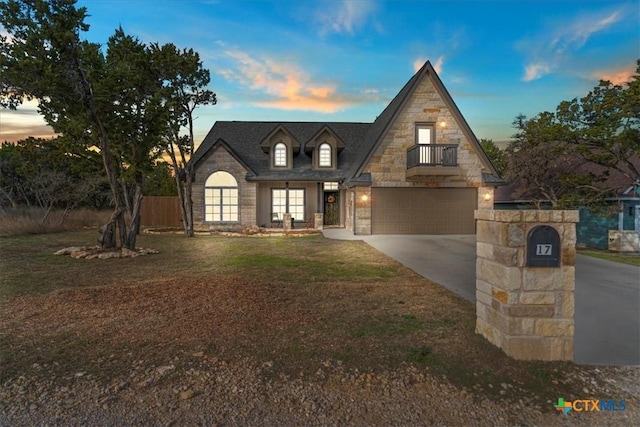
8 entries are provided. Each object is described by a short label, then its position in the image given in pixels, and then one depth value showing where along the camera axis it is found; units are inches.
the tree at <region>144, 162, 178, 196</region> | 1352.1
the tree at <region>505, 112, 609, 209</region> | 608.7
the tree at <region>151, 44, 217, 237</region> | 577.0
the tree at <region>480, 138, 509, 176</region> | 1095.6
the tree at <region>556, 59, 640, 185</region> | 511.8
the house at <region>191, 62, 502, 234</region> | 652.7
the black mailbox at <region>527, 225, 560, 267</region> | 137.5
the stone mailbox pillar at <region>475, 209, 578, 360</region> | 137.9
